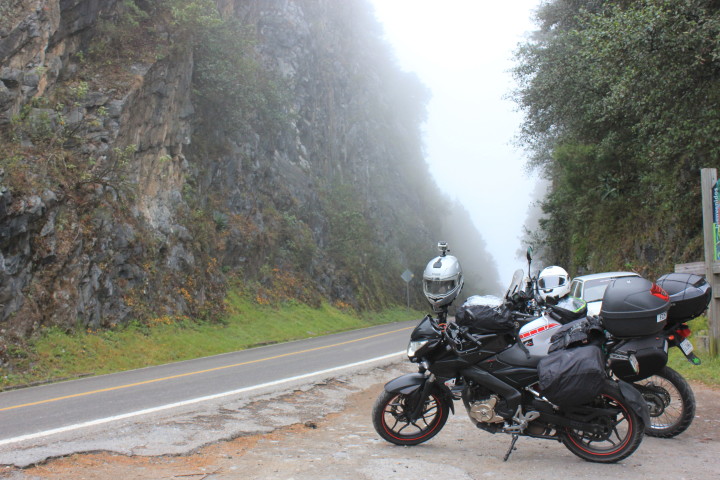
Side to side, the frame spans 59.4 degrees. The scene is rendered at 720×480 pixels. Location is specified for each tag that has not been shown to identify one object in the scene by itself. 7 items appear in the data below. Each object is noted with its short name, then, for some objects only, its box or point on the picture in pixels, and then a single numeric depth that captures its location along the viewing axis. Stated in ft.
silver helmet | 20.70
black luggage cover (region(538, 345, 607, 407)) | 18.12
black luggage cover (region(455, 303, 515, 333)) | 20.03
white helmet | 22.13
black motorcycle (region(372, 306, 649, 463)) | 18.53
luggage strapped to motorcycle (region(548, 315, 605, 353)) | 19.35
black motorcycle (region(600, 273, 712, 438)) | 19.36
